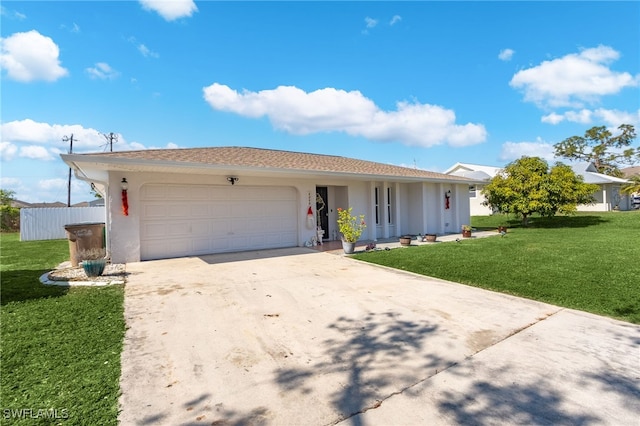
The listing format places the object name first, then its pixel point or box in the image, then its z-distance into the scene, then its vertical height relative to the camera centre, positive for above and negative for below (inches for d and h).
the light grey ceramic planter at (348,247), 382.0 -37.1
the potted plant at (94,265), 260.4 -35.5
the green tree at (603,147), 1446.9 +310.8
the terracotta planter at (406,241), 450.0 -37.0
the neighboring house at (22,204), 1541.3 +110.1
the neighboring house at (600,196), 1023.6 +55.8
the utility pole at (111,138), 1080.5 +298.5
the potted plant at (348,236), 382.6 -23.7
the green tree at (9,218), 797.9 +18.1
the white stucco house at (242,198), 334.6 +29.9
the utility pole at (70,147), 1048.4 +265.2
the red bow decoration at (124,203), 331.6 +20.7
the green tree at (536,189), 613.6 +47.9
